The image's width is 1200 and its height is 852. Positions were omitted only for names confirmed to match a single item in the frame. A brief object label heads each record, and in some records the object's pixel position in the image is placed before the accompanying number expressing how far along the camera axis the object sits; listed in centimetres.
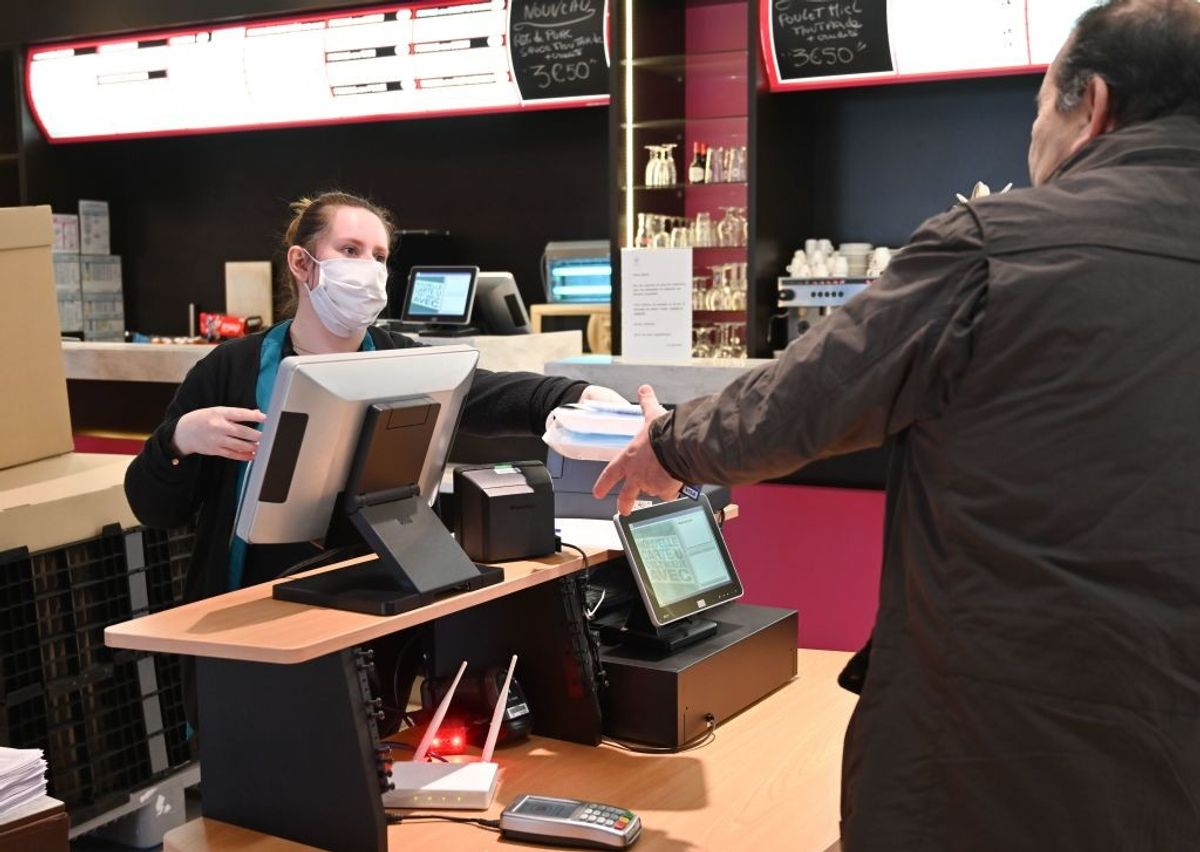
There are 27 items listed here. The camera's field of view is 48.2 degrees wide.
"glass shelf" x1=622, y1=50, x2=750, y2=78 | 600
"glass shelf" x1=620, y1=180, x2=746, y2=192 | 604
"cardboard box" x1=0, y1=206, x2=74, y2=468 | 308
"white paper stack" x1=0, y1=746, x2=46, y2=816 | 205
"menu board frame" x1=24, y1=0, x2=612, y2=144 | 623
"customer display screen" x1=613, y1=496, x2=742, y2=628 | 228
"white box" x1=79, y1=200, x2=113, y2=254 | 792
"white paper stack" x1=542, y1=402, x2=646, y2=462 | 213
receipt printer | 211
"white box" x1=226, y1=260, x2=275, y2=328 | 751
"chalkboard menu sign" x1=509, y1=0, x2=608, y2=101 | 602
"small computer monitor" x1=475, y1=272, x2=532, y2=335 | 524
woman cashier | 239
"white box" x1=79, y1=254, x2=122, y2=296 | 794
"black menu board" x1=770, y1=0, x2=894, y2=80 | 555
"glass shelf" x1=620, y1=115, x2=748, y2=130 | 604
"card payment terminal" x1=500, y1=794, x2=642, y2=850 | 184
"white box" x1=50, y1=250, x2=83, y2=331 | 781
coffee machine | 559
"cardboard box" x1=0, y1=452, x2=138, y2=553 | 284
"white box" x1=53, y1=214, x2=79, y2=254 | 775
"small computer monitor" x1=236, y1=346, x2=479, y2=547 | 186
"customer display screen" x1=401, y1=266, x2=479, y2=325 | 507
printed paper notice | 452
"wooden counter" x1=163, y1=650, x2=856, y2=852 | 188
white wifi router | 198
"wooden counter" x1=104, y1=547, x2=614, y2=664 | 167
